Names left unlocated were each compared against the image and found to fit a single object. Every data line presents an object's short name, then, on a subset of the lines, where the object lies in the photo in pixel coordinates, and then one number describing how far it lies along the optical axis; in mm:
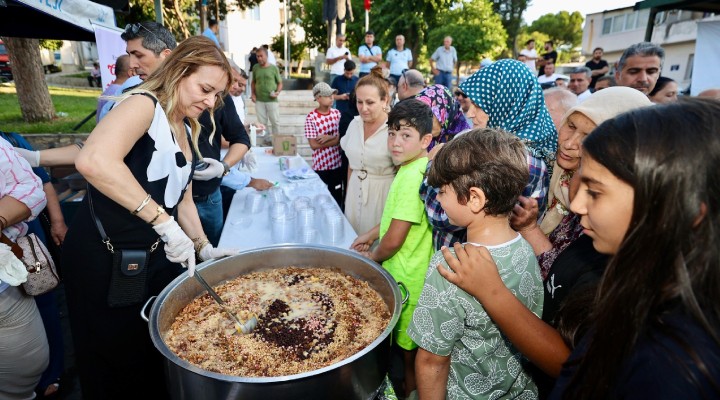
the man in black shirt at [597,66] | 9266
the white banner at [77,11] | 3657
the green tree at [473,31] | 23625
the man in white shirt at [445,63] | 12789
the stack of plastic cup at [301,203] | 2896
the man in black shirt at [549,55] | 9898
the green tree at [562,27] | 51469
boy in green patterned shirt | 1300
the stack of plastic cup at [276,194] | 3339
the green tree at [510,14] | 33375
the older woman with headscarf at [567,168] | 1535
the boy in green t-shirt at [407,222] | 2096
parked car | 16875
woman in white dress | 3225
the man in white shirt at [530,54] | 13367
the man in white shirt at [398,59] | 11352
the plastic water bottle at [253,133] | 5582
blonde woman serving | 1611
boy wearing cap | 4820
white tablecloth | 2576
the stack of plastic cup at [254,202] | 3166
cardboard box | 5078
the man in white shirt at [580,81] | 7047
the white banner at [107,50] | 4588
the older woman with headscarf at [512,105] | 2166
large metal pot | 1155
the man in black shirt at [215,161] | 2834
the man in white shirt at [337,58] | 10570
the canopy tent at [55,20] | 3928
